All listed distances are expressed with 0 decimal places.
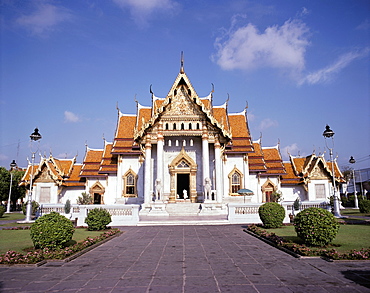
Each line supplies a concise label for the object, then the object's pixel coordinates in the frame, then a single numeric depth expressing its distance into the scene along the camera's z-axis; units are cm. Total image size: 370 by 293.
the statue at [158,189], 2268
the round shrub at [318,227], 909
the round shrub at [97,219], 1471
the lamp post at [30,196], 2037
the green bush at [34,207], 2356
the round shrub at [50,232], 877
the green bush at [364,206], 2533
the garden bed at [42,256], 766
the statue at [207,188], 2261
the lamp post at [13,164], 3667
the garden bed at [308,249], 773
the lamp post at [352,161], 3472
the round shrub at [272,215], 1483
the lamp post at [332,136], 2088
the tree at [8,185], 4494
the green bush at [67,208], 2197
